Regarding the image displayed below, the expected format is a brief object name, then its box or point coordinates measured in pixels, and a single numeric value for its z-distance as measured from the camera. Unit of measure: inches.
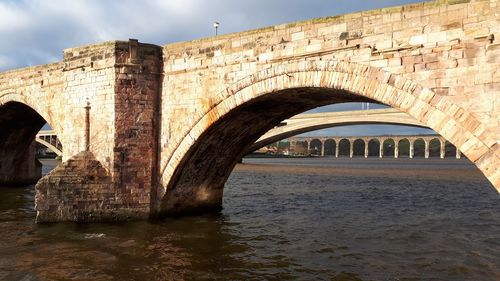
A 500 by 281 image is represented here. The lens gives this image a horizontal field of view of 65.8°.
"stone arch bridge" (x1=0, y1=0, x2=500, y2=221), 297.9
